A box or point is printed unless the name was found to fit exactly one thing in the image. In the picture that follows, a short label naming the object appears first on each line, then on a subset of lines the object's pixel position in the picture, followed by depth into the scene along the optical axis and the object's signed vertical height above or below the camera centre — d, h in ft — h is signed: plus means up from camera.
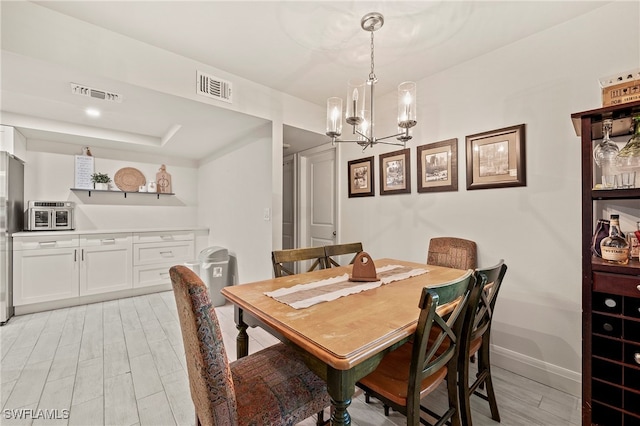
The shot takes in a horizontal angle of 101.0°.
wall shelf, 12.51 +1.25
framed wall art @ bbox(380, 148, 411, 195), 9.02 +1.50
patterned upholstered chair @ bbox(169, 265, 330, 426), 2.70 -2.26
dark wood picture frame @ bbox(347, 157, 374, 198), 10.30 +1.52
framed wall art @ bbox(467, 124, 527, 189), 6.62 +1.49
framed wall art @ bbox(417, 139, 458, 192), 7.86 +1.50
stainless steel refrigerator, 9.00 -0.14
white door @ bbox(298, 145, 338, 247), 12.06 +0.89
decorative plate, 13.57 +1.94
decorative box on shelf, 4.23 +2.08
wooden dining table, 2.82 -1.41
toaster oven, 10.61 +0.01
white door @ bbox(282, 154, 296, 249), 14.19 +0.74
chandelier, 5.26 +2.28
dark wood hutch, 4.06 -1.73
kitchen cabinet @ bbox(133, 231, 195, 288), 12.49 -1.90
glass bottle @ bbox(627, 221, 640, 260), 4.54 -0.56
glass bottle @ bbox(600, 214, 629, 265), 4.25 -0.54
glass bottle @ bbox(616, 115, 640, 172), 4.34 +1.00
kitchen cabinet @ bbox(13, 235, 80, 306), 9.80 -2.05
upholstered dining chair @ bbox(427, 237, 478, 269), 7.30 -1.11
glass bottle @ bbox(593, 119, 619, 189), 4.58 +1.07
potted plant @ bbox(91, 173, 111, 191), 12.71 +1.72
